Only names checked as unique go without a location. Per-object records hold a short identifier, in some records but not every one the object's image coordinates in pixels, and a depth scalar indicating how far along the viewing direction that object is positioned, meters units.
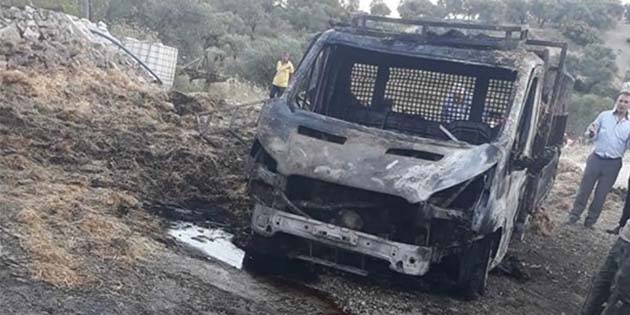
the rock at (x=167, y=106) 12.69
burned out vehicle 4.76
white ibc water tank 19.12
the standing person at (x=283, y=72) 15.10
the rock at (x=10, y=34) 13.26
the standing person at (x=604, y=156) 8.50
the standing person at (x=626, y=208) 8.18
